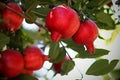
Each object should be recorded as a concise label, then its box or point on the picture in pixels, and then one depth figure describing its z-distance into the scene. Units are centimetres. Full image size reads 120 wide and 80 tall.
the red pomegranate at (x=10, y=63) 117
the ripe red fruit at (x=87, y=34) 115
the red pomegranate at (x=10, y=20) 118
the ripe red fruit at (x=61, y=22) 108
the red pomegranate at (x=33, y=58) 124
